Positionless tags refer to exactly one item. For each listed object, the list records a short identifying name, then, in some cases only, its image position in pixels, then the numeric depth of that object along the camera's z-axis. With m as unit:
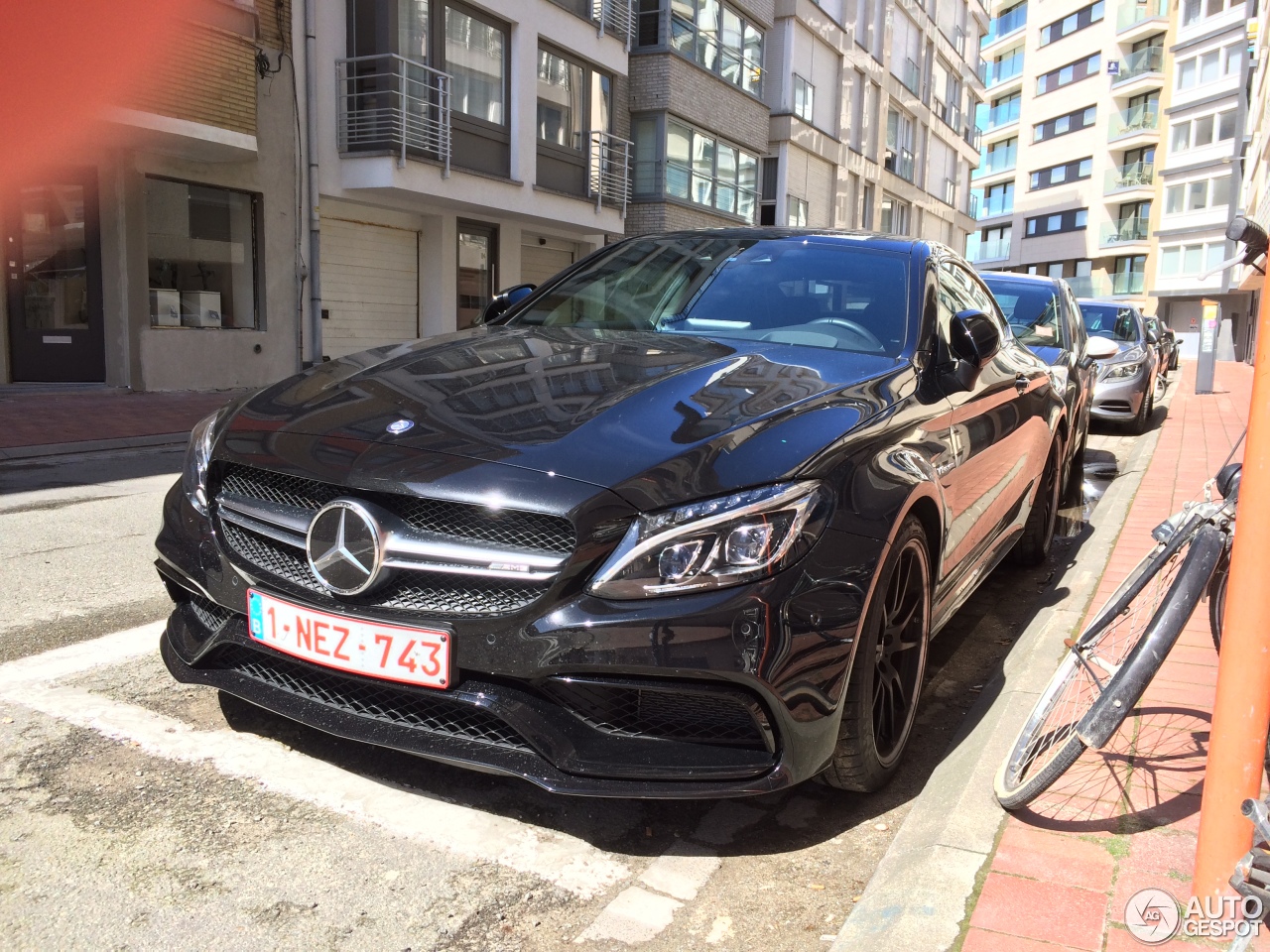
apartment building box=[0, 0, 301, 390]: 13.37
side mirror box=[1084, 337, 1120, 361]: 7.41
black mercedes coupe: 2.27
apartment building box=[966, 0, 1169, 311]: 57.81
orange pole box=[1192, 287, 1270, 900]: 1.89
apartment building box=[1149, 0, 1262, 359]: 51.59
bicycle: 2.31
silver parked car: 12.30
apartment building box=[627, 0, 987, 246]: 23.98
